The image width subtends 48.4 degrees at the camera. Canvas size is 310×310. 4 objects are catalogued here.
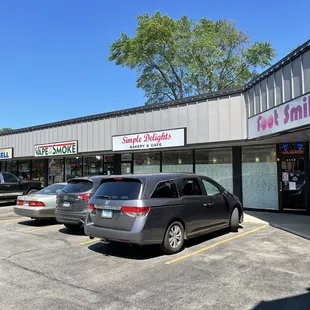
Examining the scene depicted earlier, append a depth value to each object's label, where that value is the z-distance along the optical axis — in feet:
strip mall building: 32.42
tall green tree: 127.85
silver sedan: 36.73
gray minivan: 22.80
